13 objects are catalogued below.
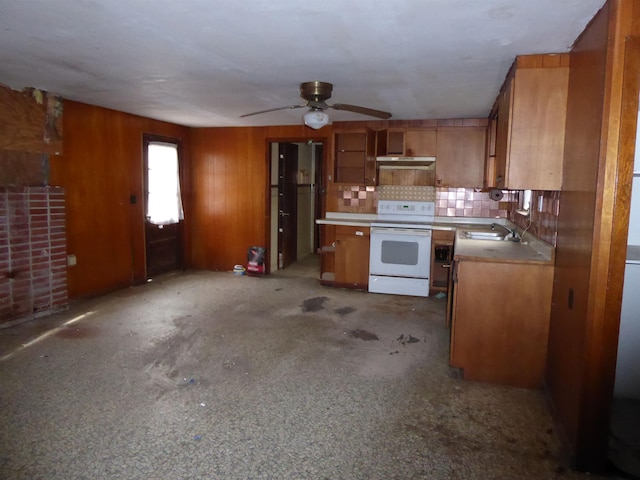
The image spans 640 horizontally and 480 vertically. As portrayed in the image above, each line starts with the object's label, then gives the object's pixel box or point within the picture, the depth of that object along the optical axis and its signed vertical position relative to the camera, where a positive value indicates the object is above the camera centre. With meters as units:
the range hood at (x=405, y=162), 5.14 +0.48
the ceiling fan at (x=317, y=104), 3.31 +0.73
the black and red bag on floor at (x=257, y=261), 5.98 -0.87
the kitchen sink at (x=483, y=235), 3.97 -0.30
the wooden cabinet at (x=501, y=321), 2.70 -0.75
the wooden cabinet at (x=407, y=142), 5.17 +0.72
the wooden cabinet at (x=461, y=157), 5.05 +0.54
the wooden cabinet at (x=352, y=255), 5.29 -0.68
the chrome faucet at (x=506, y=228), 3.76 -0.26
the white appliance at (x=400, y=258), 4.96 -0.66
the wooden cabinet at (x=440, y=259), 5.09 -0.66
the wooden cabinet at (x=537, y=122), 2.56 +0.50
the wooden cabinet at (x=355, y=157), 5.26 +0.53
